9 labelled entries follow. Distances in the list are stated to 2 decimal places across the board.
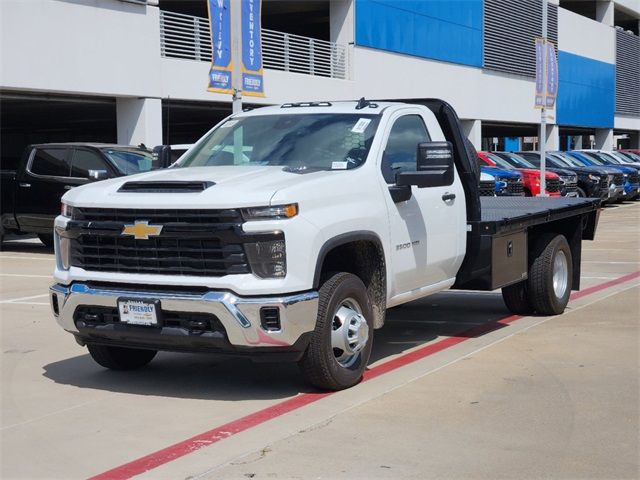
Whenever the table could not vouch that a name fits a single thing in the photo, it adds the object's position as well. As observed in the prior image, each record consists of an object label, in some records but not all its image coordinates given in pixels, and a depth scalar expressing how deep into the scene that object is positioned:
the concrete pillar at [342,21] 28.97
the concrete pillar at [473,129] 37.81
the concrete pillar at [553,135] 44.75
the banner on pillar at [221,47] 12.45
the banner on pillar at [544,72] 25.12
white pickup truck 6.25
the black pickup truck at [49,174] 16.47
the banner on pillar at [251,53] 12.99
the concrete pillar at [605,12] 51.09
